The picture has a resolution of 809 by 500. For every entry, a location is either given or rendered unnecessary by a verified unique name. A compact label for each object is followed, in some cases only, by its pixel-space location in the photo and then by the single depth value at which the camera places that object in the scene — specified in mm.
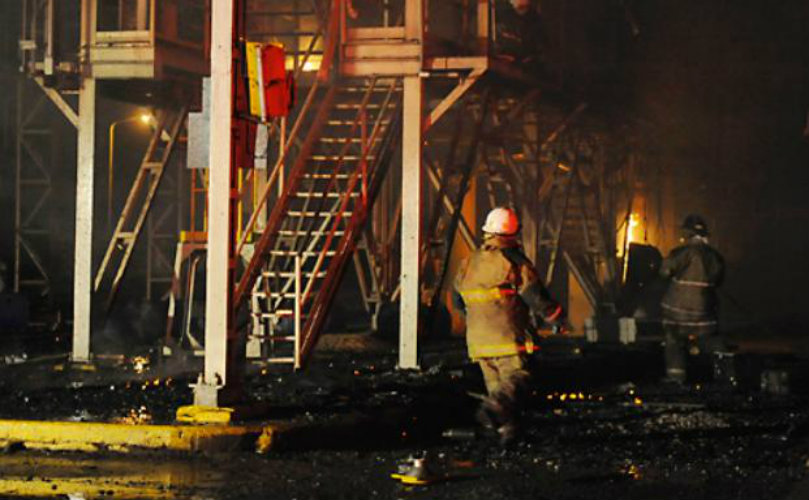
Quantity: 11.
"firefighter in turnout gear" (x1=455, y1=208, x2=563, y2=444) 10742
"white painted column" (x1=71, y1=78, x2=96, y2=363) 16000
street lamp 23531
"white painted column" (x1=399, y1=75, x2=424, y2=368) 15508
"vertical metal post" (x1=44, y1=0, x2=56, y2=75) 16234
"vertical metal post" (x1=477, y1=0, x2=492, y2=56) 16375
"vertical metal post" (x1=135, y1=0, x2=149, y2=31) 16219
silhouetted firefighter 14812
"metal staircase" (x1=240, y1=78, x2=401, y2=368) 15492
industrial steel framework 15586
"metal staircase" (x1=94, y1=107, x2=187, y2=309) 17234
